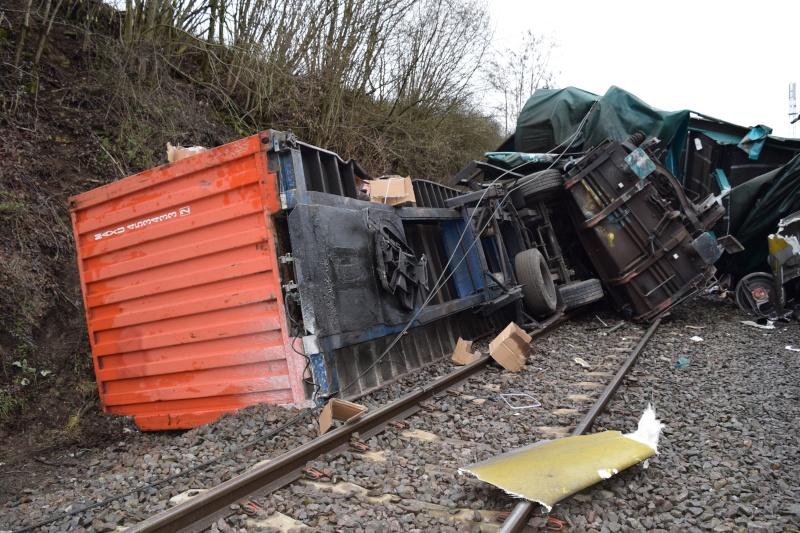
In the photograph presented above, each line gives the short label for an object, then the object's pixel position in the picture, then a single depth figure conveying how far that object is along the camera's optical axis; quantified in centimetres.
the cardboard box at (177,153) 531
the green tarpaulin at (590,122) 951
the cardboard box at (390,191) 567
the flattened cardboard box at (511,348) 575
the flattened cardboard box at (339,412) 377
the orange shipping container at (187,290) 446
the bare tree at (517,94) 2167
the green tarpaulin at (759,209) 959
